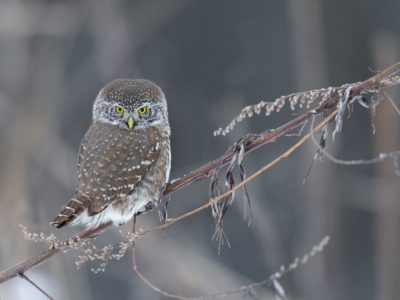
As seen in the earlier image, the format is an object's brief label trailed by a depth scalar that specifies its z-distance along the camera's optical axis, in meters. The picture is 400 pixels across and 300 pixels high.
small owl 7.15
